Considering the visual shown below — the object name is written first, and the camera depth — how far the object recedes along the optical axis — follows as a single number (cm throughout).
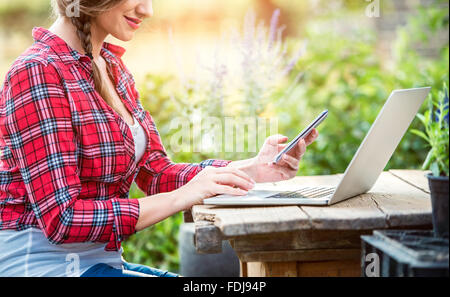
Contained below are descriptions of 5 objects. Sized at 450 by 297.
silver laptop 247
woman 253
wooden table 242
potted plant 232
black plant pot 231
